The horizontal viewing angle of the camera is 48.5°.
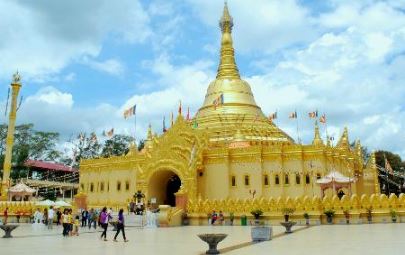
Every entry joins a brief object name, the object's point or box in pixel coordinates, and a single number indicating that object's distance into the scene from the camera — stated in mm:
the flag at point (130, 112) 50688
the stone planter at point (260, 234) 18719
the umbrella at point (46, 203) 37316
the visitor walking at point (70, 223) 24086
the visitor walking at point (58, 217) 36838
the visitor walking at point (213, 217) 34375
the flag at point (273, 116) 52219
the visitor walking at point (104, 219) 21975
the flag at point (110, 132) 54612
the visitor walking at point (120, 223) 20142
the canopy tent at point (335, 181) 36438
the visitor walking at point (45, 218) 37806
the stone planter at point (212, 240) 14133
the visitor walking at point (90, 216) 32094
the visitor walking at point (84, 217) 34178
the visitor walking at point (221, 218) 34403
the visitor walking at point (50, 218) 31359
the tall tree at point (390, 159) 74812
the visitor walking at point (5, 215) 36188
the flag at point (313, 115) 47250
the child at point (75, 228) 25366
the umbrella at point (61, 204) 37681
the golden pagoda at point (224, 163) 41656
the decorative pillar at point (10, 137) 42156
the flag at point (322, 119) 48156
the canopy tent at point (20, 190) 46125
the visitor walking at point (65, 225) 23778
